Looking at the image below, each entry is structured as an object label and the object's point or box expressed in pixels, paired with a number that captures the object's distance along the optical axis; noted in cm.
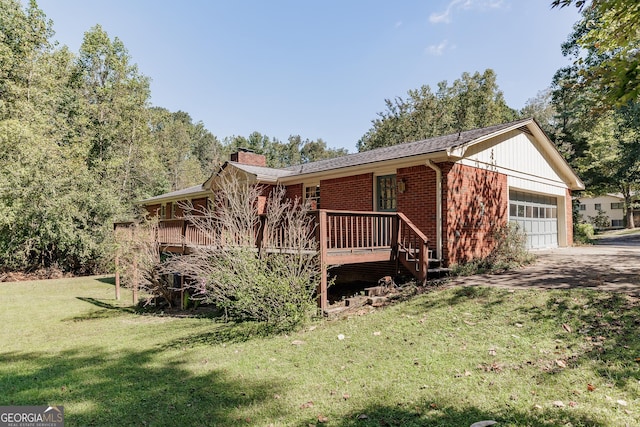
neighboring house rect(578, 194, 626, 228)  4128
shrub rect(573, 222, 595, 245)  1844
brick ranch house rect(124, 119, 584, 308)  882
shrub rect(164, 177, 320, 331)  661
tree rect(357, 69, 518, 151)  3466
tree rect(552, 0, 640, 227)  2545
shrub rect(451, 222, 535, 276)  932
